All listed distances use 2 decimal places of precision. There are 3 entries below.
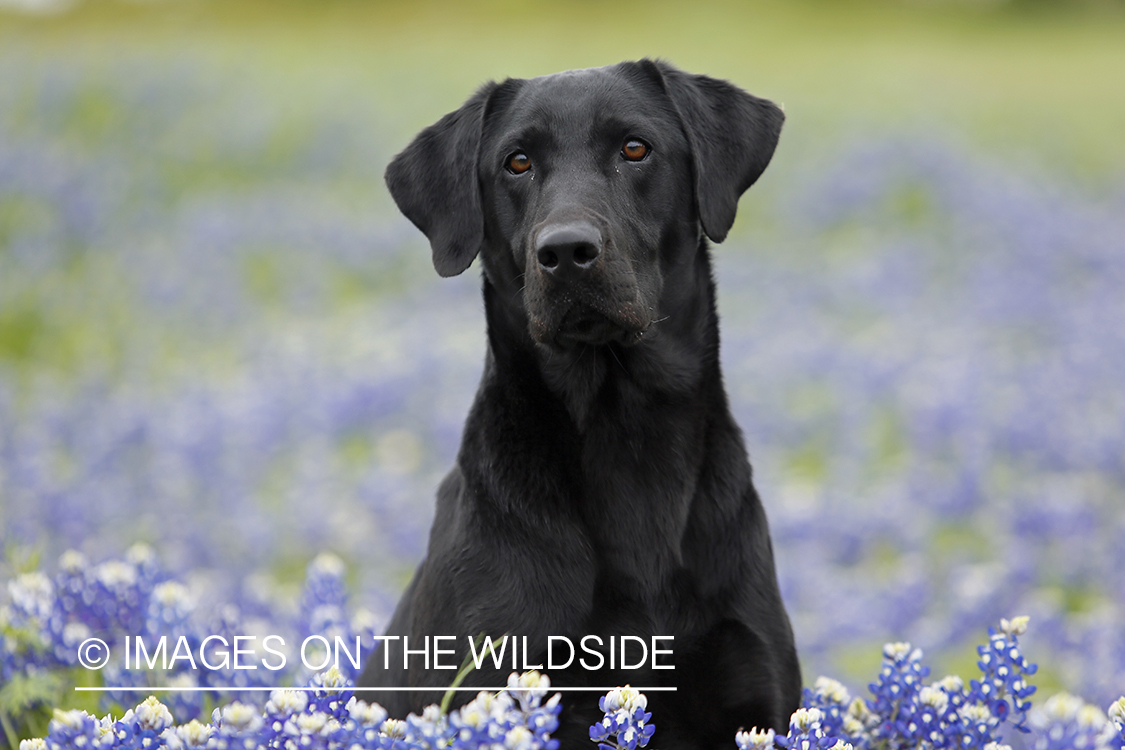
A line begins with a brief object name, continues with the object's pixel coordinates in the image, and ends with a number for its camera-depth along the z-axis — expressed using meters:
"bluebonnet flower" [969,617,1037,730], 5.33
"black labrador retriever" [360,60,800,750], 5.57
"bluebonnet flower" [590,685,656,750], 4.48
